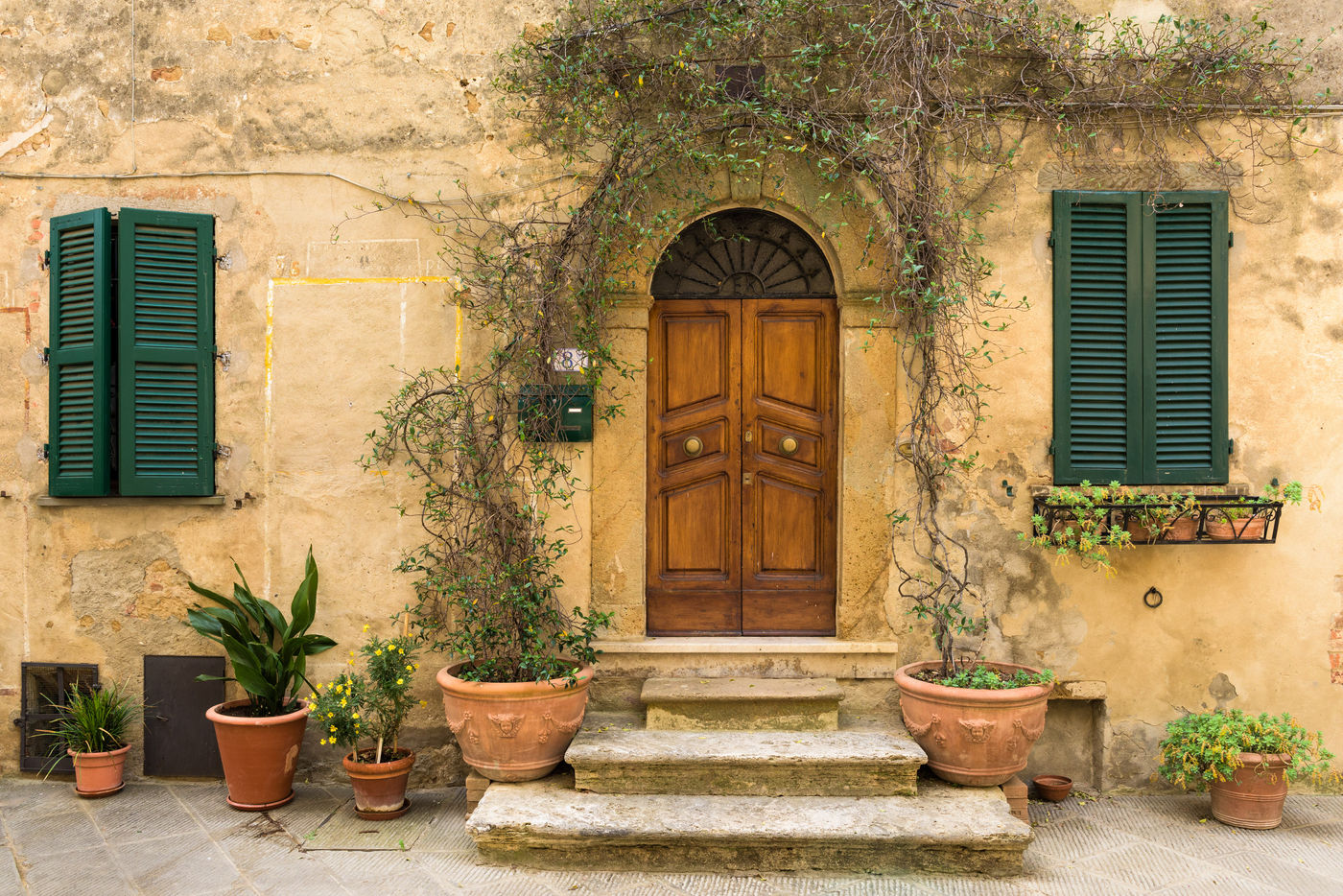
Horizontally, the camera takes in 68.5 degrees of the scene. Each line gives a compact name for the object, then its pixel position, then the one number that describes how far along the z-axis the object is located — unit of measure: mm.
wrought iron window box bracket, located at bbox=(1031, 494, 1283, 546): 4699
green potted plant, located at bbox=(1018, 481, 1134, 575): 4699
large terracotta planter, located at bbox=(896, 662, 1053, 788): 4277
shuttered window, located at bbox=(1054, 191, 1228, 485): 4914
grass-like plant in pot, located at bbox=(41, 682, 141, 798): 4879
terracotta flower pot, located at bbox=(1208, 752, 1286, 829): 4387
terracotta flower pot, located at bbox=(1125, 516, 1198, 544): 4773
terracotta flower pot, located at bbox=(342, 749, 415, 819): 4543
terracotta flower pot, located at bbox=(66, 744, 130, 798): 4871
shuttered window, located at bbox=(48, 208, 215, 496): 5074
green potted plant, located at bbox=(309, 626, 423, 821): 4566
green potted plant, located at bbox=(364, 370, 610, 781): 4418
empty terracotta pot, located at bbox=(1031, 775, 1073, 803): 4777
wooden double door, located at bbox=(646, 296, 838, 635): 5234
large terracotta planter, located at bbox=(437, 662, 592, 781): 4367
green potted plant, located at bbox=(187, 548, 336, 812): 4652
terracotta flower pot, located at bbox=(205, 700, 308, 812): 4633
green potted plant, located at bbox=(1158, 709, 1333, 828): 4391
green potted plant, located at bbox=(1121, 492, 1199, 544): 4695
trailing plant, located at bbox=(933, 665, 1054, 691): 4438
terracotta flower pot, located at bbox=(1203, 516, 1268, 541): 4750
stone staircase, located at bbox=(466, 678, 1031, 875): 3967
